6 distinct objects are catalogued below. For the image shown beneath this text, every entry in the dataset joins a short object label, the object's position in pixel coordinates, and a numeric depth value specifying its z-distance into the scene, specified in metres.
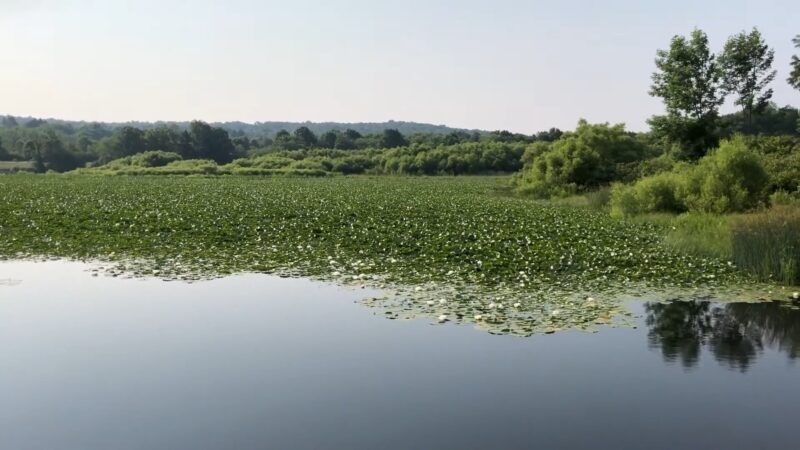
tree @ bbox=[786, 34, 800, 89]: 50.06
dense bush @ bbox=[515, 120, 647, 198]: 35.91
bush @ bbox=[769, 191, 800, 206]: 20.89
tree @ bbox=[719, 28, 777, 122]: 46.03
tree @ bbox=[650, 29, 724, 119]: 39.34
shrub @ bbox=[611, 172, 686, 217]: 23.75
